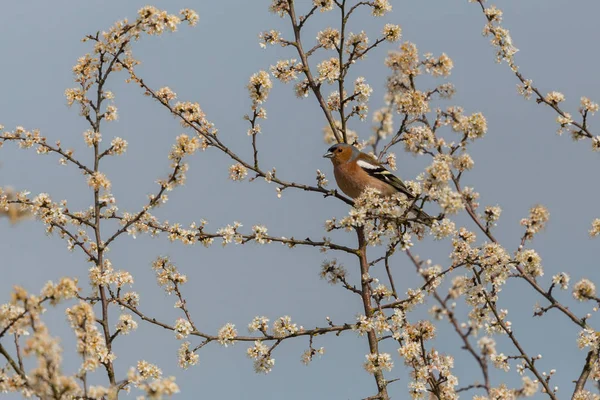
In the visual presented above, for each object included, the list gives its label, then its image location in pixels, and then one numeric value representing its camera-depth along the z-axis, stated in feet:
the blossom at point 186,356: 53.72
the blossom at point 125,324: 49.47
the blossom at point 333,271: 56.18
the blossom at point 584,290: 51.08
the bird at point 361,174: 66.28
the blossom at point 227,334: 53.26
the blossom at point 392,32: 63.36
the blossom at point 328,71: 60.54
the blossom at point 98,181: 52.39
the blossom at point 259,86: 57.26
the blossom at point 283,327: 54.08
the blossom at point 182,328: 53.16
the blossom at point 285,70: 61.77
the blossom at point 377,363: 50.60
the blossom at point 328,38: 63.05
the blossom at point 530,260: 51.31
